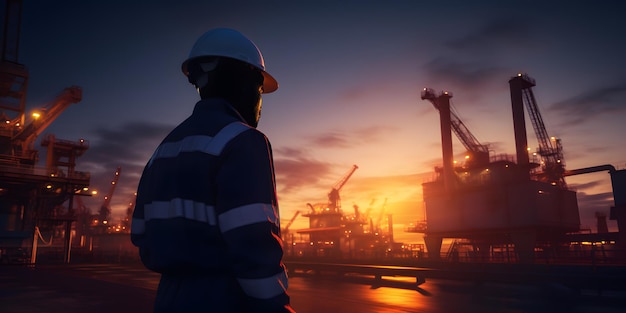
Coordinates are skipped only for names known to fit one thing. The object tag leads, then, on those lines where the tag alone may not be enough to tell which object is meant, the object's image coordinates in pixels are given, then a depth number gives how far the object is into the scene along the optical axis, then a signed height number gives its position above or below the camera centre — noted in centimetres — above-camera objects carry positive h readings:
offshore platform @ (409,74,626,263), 4416 +347
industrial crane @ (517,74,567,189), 5512 +1101
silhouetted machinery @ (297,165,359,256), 9400 +8
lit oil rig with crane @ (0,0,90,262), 4053 +623
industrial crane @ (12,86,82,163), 4662 +1385
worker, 146 +5
